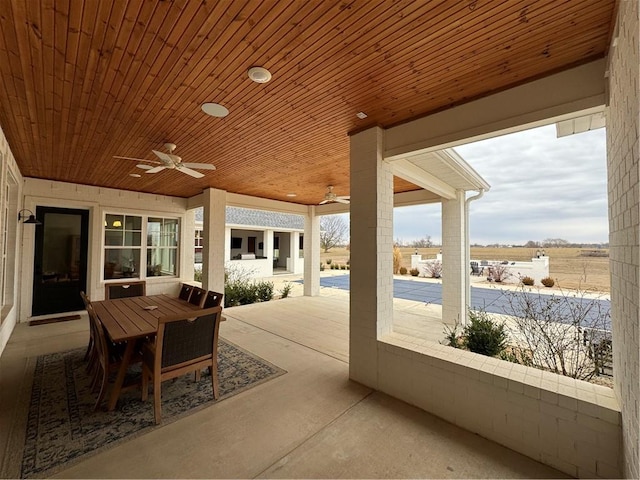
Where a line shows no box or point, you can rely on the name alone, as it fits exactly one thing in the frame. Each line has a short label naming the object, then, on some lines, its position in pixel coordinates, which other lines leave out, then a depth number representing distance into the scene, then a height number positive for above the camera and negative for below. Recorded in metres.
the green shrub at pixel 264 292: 7.39 -1.27
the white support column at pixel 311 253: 8.12 -0.19
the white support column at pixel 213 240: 5.78 +0.14
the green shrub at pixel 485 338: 3.34 -1.16
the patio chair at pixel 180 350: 2.24 -0.95
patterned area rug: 1.87 -1.47
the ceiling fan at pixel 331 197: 5.53 +1.04
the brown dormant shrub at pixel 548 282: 9.19 -1.19
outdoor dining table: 2.39 -0.77
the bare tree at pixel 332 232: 21.07 +1.26
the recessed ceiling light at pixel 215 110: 2.46 +1.31
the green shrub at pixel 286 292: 7.93 -1.38
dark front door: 5.41 -0.30
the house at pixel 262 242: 12.59 +0.27
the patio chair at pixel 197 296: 3.62 -0.70
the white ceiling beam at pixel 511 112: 1.83 +1.11
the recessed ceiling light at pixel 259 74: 1.95 +1.30
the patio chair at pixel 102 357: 2.38 -1.10
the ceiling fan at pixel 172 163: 3.23 +1.05
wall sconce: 4.51 +0.54
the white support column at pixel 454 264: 5.23 -0.33
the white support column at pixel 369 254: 2.84 -0.08
